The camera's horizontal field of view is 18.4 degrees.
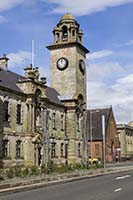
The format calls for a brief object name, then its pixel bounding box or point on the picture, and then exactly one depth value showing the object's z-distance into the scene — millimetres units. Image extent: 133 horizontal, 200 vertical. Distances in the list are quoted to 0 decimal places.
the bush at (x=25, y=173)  28484
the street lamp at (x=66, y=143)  63031
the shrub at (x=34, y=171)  30378
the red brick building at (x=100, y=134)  86938
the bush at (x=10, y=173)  27705
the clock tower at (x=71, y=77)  64000
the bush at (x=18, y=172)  28520
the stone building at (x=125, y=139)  106731
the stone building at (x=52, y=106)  47525
